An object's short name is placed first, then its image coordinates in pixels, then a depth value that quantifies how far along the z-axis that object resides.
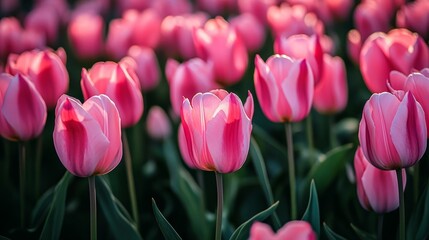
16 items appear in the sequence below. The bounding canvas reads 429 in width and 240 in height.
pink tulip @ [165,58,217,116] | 0.82
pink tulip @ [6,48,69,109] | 0.80
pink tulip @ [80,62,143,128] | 0.75
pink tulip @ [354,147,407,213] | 0.68
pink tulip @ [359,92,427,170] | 0.63
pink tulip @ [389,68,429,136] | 0.65
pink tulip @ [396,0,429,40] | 0.99
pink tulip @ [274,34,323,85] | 0.78
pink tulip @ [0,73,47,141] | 0.71
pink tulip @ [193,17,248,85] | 0.87
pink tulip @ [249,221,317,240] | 0.50
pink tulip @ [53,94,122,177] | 0.63
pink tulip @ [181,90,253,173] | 0.63
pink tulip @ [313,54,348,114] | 0.85
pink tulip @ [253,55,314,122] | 0.72
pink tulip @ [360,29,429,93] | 0.76
